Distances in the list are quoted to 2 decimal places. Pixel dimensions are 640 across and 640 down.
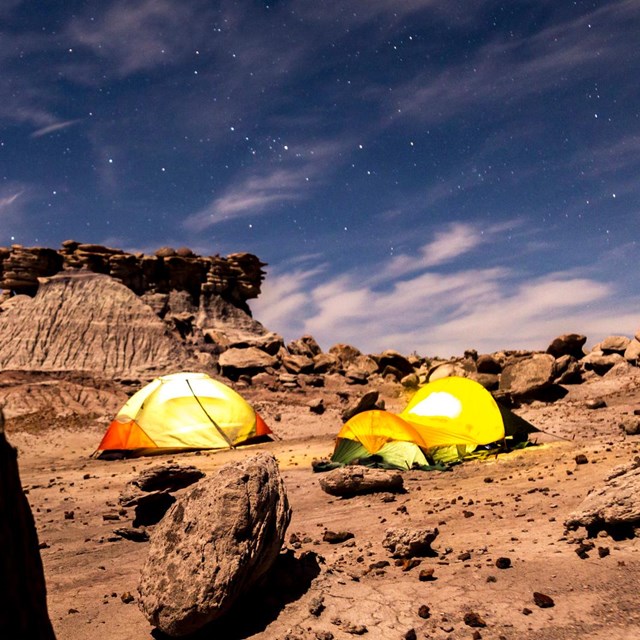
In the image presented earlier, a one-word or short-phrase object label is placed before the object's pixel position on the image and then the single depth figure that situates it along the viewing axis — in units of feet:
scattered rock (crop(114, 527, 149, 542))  27.58
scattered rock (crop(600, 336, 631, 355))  89.04
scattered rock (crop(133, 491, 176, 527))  31.08
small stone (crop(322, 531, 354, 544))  25.16
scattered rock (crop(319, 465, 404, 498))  34.42
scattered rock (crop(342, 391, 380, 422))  68.33
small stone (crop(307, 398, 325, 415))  87.30
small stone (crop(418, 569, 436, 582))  19.17
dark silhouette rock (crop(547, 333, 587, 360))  96.84
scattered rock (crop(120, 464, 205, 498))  34.55
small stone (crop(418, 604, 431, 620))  16.34
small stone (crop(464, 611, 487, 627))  15.55
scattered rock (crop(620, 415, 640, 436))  43.16
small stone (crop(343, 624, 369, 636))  15.62
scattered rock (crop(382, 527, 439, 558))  21.54
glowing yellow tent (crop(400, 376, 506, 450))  46.32
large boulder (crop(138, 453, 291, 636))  15.80
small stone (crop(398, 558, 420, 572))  20.49
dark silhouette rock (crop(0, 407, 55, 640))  10.18
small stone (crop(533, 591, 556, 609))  16.38
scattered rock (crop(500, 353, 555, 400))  78.23
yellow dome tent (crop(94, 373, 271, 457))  62.49
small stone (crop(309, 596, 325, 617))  16.92
